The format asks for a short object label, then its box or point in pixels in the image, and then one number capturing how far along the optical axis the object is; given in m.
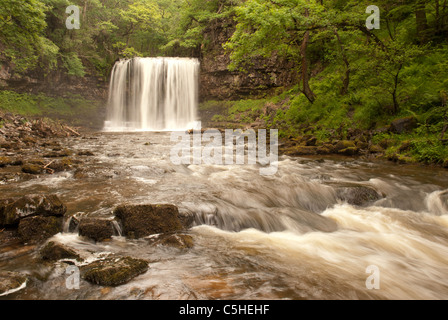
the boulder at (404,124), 9.38
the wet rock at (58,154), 9.08
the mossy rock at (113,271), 2.58
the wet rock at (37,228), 3.34
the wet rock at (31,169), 6.62
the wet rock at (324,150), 10.73
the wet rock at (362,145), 10.25
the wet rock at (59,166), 7.02
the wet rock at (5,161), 7.22
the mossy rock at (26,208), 3.48
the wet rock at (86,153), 9.91
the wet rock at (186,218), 4.23
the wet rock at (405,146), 8.77
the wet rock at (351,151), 10.05
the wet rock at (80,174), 6.56
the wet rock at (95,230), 3.56
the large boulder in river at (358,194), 5.71
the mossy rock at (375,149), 9.54
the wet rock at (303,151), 10.88
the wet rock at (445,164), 7.56
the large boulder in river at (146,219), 3.77
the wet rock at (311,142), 11.86
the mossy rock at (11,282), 2.35
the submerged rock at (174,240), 3.51
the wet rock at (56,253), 2.94
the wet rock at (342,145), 10.43
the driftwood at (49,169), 6.82
